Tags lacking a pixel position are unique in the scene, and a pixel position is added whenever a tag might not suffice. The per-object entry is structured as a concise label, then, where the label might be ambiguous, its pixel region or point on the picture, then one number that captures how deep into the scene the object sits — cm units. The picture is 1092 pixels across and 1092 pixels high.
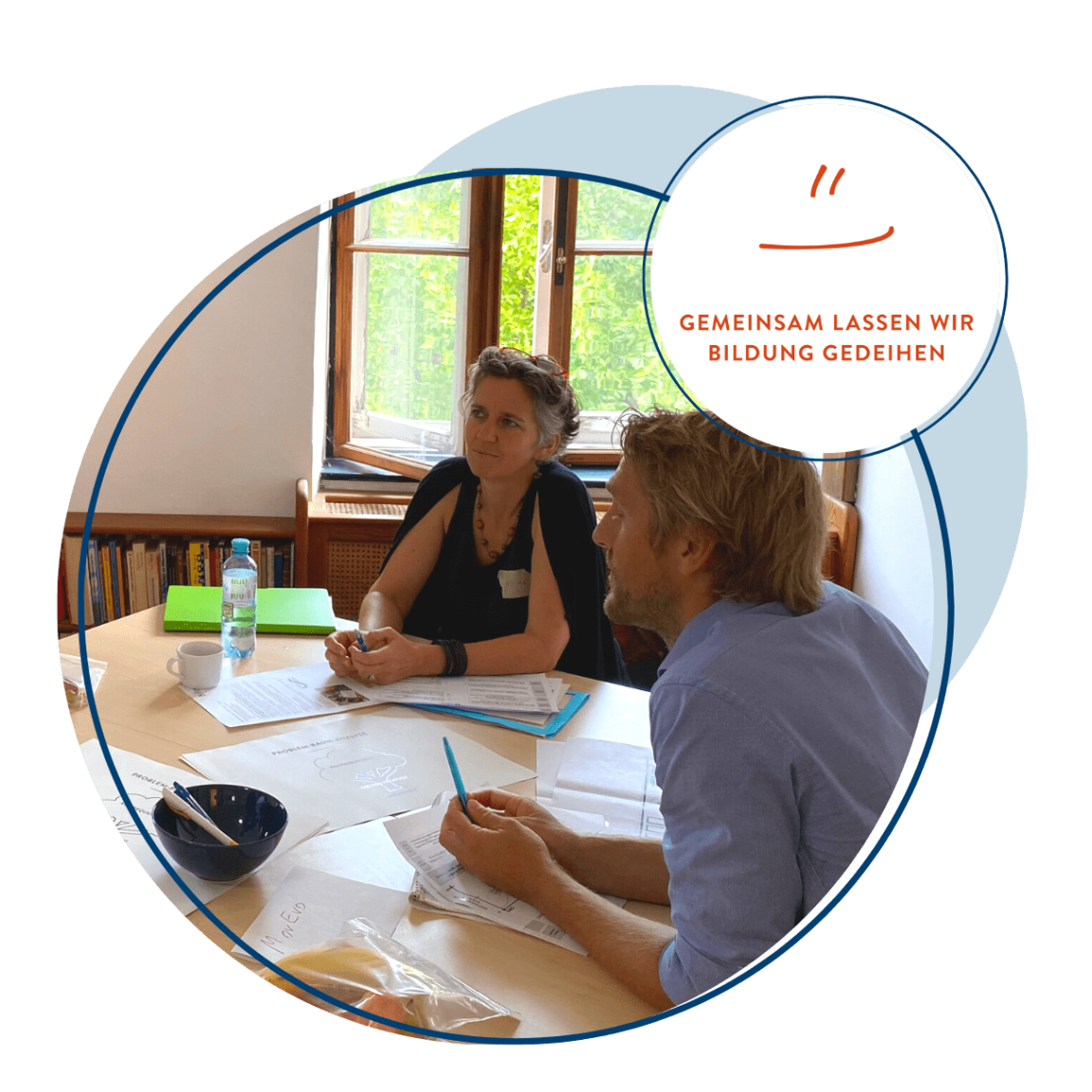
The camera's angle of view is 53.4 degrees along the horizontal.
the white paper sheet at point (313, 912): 107
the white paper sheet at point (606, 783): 131
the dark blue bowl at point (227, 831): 109
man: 97
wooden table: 101
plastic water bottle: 175
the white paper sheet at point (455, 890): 109
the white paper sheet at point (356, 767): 129
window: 247
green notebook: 183
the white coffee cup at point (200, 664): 156
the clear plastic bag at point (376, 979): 102
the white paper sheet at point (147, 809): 111
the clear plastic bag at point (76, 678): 150
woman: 187
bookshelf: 272
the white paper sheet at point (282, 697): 150
